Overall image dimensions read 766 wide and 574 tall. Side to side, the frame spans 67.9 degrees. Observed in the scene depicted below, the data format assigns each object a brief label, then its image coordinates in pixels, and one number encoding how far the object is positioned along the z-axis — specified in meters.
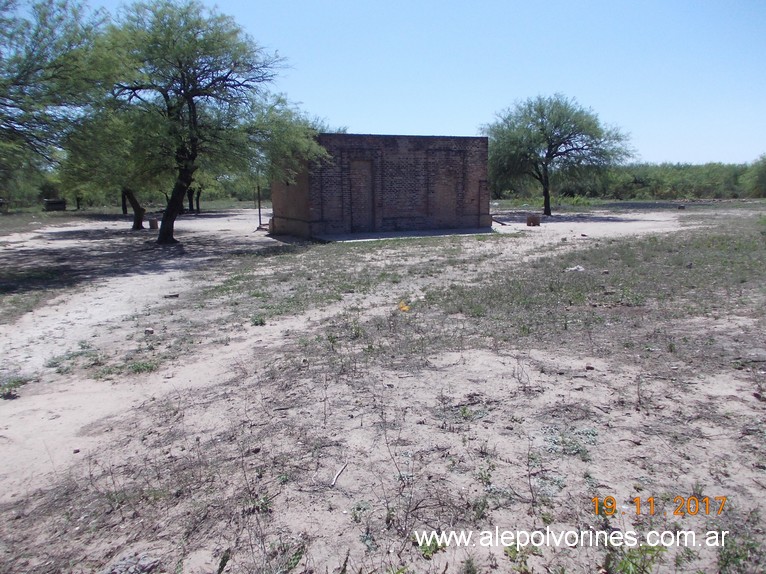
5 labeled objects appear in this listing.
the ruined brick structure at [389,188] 22.84
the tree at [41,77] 13.86
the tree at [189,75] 18.31
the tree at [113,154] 15.06
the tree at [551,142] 33.28
